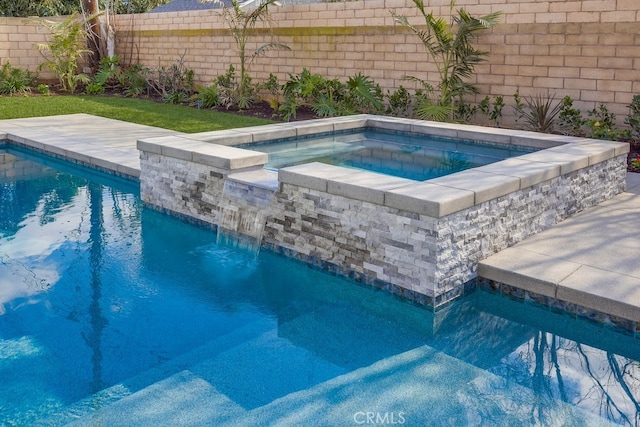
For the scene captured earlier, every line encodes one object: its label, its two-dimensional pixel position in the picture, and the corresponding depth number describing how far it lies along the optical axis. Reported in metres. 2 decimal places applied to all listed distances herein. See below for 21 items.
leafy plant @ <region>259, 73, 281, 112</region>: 14.08
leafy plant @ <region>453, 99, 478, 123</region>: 11.49
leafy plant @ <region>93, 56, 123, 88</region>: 17.50
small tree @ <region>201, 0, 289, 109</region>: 14.21
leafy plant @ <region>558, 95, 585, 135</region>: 10.20
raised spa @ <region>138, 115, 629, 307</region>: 4.96
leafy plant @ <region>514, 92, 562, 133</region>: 10.35
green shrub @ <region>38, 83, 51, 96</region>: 16.78
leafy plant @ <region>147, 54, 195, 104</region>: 16.39
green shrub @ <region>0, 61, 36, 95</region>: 16.44
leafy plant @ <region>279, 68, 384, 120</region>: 12.57
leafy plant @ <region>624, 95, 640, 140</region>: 9.48
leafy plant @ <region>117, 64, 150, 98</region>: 16.88
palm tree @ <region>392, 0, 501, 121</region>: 10.95
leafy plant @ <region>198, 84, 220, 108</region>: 14.76
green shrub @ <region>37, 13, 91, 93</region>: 16.73
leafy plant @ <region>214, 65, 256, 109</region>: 14.53
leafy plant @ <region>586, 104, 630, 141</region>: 9.55
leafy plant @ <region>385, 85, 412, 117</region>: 12.34
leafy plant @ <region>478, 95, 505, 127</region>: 11.14
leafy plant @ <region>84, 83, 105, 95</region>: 17.16
